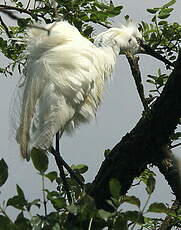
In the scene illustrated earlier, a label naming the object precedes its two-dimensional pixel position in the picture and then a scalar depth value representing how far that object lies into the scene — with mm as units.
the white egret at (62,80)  11489
